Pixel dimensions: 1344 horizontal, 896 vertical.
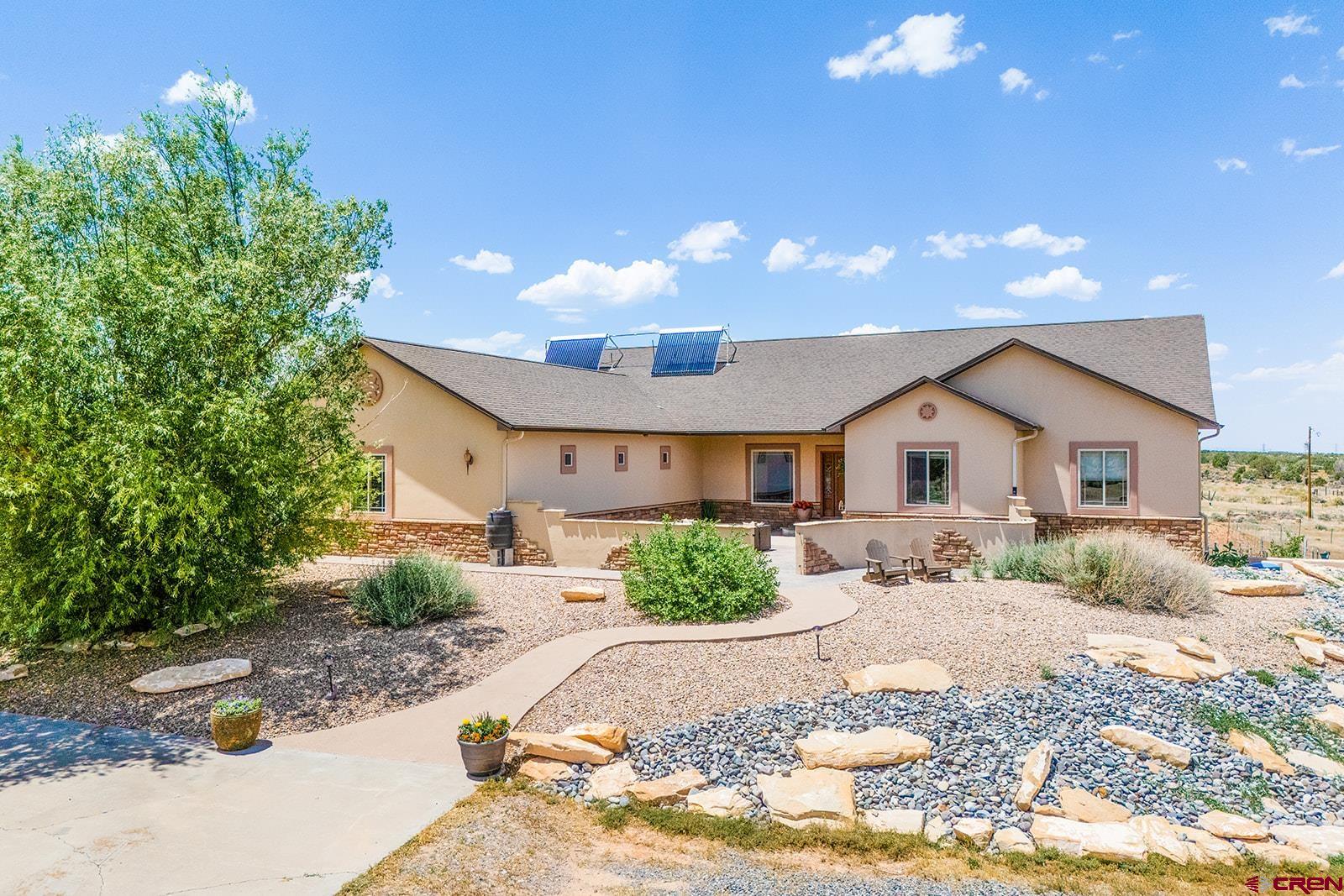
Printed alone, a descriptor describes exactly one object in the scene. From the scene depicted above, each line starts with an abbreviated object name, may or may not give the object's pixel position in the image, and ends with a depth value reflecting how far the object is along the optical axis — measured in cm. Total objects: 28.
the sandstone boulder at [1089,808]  596
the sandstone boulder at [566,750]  683
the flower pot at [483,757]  653
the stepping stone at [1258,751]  691
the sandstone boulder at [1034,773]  611
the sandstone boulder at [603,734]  695
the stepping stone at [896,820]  579
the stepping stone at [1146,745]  686
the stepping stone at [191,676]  880
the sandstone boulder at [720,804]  606
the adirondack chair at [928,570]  1397
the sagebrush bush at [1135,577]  1180
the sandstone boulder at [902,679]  824
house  1720
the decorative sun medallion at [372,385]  1769
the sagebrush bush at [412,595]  1097
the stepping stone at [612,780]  638
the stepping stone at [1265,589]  1314
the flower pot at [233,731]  718
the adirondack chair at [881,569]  1368
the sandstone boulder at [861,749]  670
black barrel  1628
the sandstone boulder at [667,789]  623
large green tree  901
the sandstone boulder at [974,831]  560
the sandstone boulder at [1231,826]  572
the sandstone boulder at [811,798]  592
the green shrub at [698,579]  1129
